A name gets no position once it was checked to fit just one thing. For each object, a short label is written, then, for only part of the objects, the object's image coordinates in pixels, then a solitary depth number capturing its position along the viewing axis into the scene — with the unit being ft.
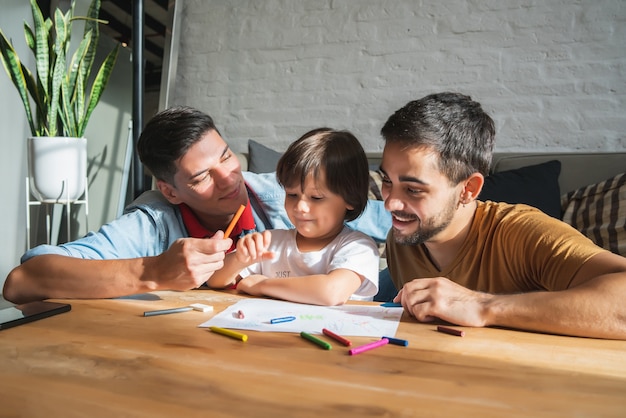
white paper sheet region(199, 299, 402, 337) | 2.66
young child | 3.73
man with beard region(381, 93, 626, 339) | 2.84
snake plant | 8.13
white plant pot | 8.03
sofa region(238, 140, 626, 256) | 5.66
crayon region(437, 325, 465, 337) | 2.54
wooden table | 1.70
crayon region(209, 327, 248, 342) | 2.44
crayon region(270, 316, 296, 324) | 2.75
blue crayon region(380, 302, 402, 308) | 3.22
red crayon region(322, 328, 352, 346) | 2.37
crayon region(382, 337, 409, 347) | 2.37
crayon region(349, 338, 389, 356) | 2.25
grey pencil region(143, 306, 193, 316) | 2.92
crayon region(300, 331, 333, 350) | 2.32
